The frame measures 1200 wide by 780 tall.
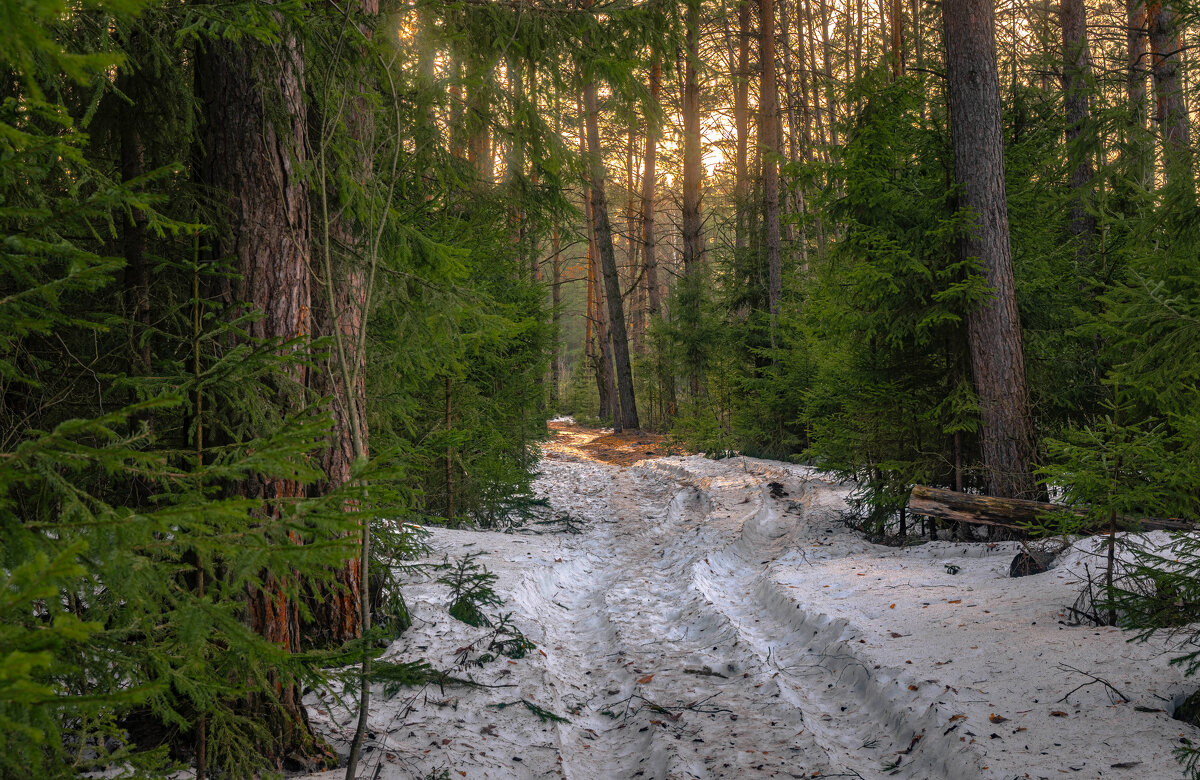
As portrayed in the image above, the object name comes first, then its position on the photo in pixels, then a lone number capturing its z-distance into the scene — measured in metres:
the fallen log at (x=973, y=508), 6.58
